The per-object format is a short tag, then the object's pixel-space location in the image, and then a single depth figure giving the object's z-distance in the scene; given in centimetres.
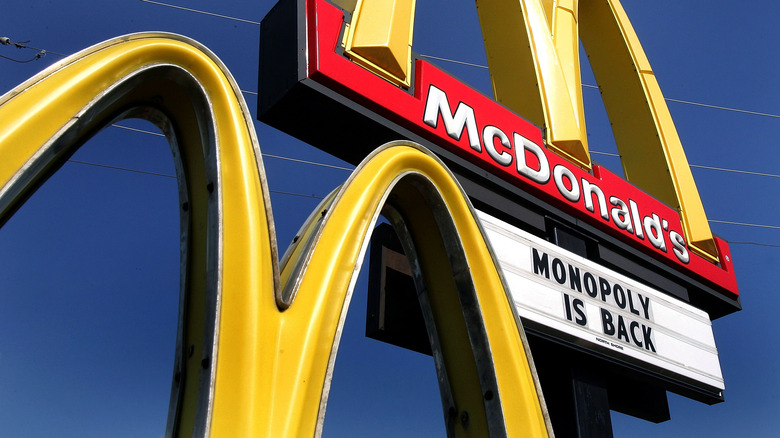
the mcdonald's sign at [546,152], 484
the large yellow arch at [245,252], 232
